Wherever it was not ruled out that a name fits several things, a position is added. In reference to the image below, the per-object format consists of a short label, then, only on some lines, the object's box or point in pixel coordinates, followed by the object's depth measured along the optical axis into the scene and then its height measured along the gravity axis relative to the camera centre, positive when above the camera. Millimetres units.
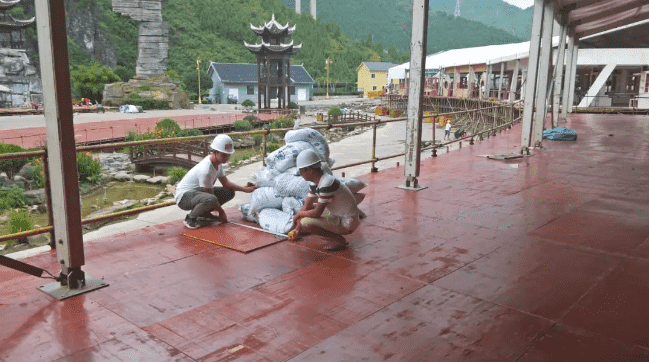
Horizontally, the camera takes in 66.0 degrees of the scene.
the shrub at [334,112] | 41344 -1559
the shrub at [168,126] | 24666 -1759
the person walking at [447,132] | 25381 -1944
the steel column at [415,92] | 6273 +24
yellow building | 80688 +2937
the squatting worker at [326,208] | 3932 -931
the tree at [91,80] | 45156 +885
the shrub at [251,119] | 33188 -1775
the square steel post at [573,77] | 18859 +735
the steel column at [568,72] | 17320 +855
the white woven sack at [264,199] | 4949 -1052
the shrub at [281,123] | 32303 -1989
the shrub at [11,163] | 16677 -2631
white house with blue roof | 58503 +1044
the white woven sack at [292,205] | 4875 -1086
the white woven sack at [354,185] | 5207 -943
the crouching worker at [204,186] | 4652 -890
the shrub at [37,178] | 16641 -2925
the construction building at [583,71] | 26578 +1548
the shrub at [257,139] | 29705 -2795
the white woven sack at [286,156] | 5043 -633
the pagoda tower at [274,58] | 43688 +3023
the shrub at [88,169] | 17531 -2786
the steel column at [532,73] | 9539 +435
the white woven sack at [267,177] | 5105 -864
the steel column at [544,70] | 10141 +550
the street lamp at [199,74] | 56141 +1950
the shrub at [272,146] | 24197 -2620
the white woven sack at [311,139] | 5152 -470
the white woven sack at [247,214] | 5055 -1237
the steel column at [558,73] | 13141 +629
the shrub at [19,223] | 11484 -3081
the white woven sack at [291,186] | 4902 -908
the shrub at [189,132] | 24875 -2051
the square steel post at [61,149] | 2973 -363
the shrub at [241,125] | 30433 -2029
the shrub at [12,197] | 14711 -3209
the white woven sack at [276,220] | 4641 -1198
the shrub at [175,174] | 18114 -2998
